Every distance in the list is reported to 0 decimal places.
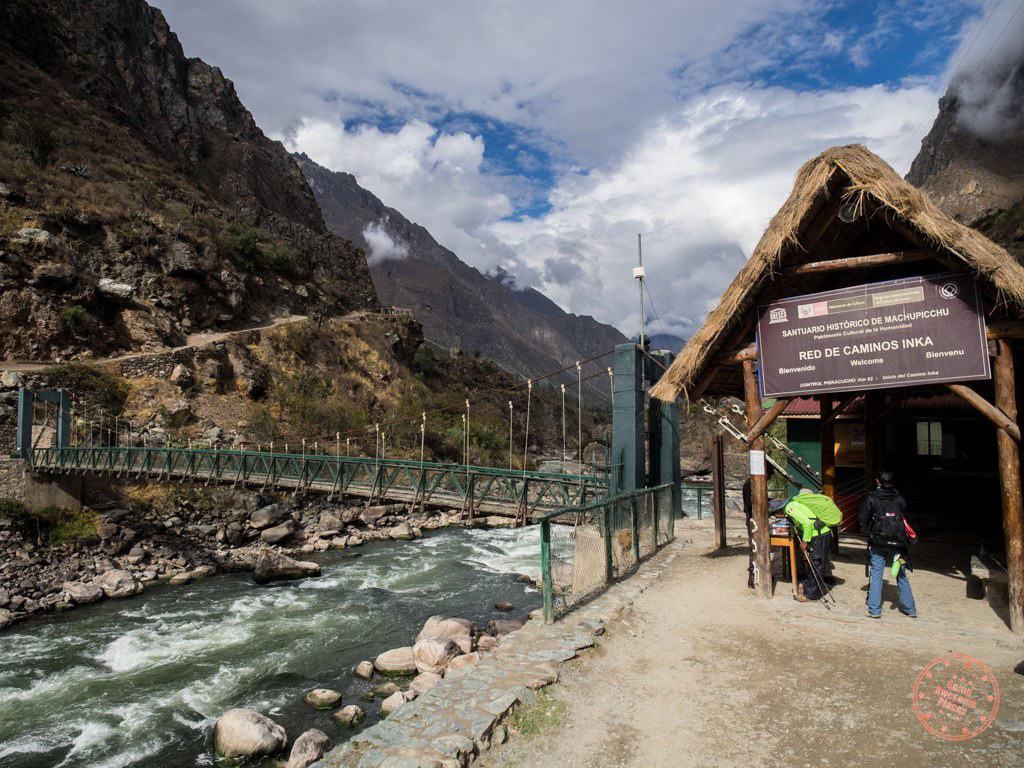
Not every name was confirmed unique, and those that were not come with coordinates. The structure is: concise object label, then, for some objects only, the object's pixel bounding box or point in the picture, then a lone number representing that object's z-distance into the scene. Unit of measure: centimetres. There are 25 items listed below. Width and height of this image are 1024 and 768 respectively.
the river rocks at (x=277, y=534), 1614
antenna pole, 955
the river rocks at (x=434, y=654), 744
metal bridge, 1027
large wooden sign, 473
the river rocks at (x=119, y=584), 1187
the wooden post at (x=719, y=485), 806
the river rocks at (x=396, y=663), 756
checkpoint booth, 459
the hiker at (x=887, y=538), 480
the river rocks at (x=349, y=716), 632
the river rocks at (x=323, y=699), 684
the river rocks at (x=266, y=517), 1717
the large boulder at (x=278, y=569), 1280
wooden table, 555
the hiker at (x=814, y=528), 526
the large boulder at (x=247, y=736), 577
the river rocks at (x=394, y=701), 627
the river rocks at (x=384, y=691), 697
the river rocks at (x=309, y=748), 530
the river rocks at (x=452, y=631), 791
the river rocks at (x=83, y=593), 1142
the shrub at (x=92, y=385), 2102
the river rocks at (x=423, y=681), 664
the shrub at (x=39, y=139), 2995
